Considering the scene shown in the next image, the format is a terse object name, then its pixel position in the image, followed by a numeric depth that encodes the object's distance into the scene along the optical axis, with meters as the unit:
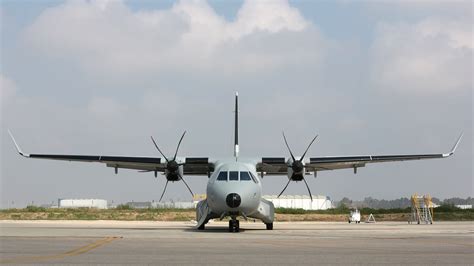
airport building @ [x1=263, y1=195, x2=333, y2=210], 93.75
